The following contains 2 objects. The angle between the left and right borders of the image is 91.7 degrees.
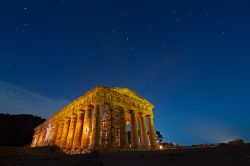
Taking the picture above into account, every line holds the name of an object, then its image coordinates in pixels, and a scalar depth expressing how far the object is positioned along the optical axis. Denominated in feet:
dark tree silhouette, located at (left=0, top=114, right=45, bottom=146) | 165.62
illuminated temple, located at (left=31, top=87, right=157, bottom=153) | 65.10
